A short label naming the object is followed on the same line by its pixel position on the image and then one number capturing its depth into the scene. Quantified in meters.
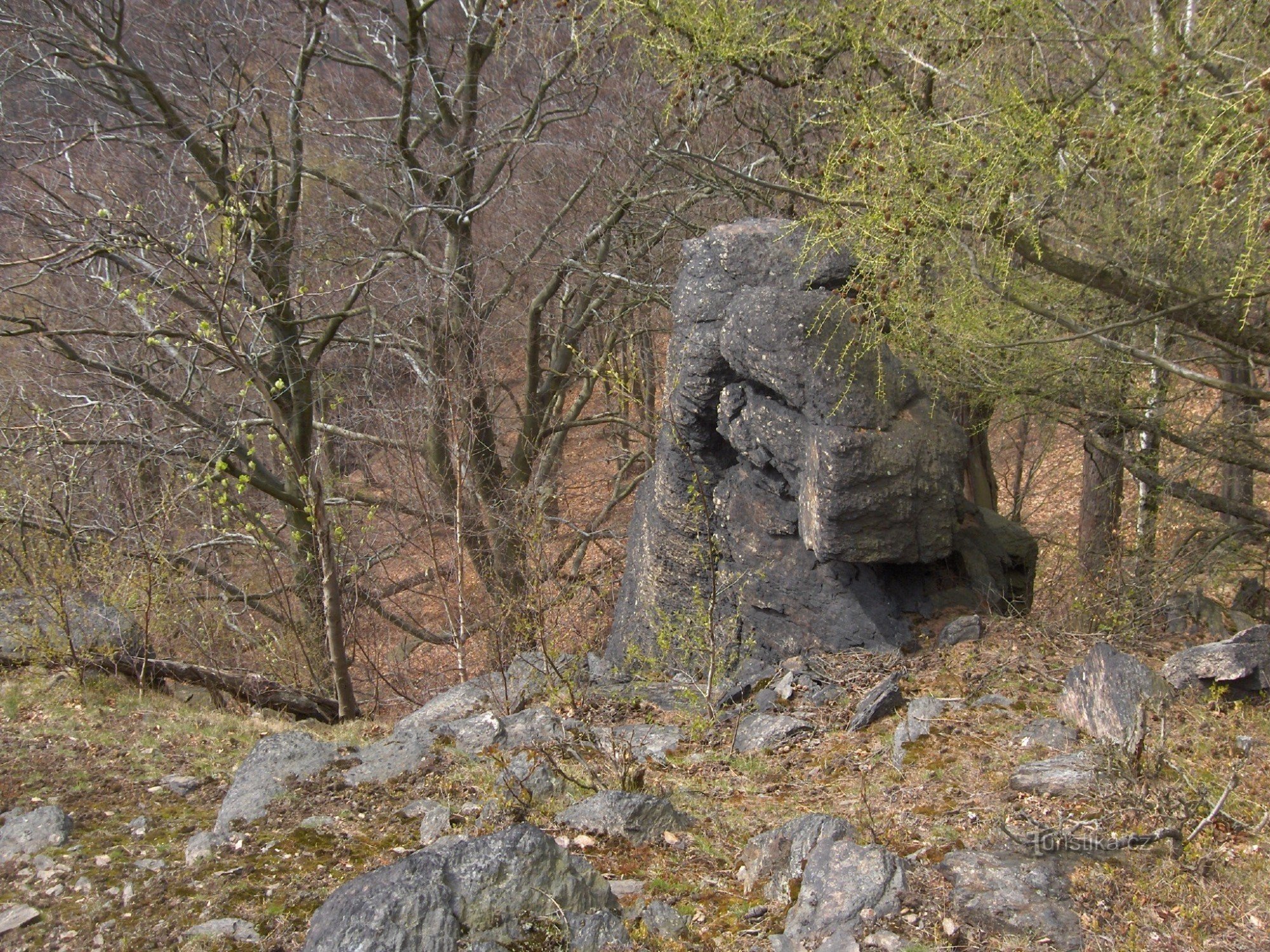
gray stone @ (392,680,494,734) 6.58
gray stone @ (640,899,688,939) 3.22
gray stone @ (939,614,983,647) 6.55
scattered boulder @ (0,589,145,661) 7.13
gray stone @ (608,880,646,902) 3.51
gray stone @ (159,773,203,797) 4.89
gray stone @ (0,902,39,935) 3.38
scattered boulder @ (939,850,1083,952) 3.11
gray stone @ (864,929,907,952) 3.05
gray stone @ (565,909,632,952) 2.95
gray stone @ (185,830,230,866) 3.92
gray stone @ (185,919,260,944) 3.30
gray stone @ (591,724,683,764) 5.29
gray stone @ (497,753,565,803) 4.41
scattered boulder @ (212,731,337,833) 4.36
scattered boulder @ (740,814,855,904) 3.54
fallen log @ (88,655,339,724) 7.47
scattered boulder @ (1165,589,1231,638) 6.88
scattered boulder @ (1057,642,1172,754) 4.64
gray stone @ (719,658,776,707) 6.56
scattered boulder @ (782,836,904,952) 3.16
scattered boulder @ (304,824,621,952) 2.70
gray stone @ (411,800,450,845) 4.14
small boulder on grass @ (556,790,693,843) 4.04
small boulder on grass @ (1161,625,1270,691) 5.20
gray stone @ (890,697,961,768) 5.14
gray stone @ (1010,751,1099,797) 4.09
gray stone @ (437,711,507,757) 5.36
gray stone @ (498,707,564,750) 5.43
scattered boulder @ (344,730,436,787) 4.88
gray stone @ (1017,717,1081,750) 4.81
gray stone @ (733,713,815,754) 5.59
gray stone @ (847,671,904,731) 5.65
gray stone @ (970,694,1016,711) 5.58
